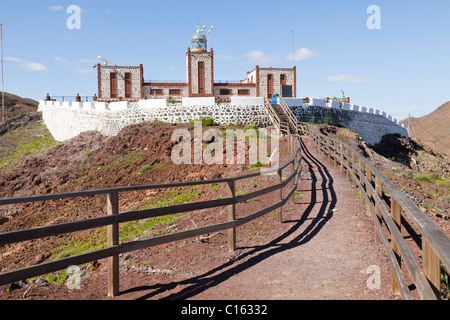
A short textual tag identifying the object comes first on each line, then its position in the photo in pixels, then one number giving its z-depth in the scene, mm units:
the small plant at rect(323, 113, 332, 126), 33750
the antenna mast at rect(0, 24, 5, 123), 48538
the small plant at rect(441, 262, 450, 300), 4423
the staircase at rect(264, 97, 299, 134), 27536
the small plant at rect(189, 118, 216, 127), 28647
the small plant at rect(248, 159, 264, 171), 16203
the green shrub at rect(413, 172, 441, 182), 17275
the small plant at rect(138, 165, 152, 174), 22248
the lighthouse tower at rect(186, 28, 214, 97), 41750
